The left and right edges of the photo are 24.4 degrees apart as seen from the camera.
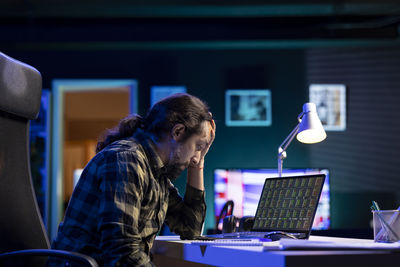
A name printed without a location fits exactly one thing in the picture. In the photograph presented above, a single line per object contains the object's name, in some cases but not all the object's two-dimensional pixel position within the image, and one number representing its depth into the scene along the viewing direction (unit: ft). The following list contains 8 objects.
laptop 15.77
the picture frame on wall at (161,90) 30.76
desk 10.72
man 12.97
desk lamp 18.23
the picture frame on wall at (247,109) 30.92
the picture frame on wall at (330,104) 31.06
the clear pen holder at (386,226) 14.03
